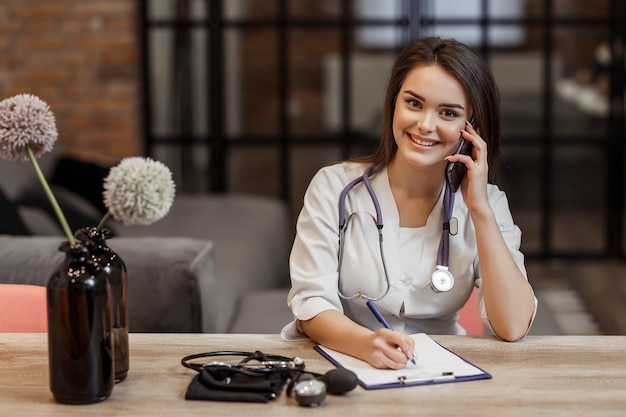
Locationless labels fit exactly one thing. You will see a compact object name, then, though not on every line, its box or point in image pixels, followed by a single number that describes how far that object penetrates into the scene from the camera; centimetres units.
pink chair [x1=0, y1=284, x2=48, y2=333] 270
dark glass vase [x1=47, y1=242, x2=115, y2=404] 212
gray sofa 332
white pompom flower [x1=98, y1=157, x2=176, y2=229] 215
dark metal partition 699
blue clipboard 225
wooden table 213
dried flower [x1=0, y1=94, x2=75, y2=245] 215
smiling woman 262
